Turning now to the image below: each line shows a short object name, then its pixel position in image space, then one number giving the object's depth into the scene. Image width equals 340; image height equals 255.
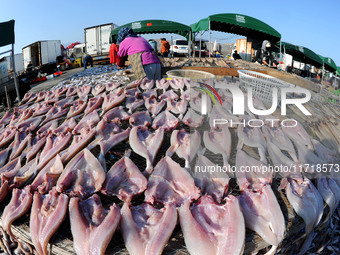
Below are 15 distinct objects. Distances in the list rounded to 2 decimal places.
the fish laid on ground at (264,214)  1.76
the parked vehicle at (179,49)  23.04
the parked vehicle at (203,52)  22.18
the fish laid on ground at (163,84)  4.30
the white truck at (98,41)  22.38
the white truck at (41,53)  20.81
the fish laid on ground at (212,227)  1.63
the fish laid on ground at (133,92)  3.92
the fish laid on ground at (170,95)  3.85
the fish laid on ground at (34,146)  2.90
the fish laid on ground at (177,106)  3.46
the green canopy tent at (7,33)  7.18
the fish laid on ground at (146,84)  4.34
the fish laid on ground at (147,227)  1.66
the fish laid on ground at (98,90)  4.47
